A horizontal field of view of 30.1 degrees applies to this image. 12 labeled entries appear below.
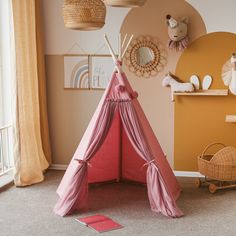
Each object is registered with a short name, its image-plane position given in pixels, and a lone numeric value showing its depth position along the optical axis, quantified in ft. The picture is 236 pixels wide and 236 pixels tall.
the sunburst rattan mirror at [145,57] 17.17
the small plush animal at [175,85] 16.72
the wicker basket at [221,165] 15.07
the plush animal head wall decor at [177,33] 16.19
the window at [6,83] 15.85
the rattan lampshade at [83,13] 12.92
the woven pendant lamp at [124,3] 11.37
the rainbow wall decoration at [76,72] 18.02
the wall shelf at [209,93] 16.53
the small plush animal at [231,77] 16.14
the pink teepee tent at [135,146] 13.39
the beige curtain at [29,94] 15.94
